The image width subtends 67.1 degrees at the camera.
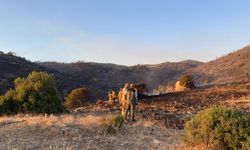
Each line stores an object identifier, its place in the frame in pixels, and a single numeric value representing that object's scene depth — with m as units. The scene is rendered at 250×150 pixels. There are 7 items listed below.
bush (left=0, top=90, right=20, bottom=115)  8.09
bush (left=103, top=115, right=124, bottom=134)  5.51
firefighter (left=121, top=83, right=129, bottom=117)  7.03
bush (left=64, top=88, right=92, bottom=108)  12.84
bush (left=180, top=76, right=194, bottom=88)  15.76
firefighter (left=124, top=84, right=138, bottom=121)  6.86
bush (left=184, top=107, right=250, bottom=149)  4.02
